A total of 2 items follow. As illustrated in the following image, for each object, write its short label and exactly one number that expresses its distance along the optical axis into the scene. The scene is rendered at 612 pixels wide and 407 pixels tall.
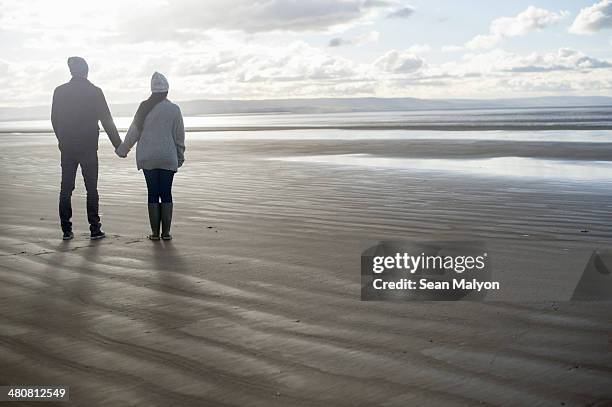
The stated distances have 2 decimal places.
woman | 7.06
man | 7.16
